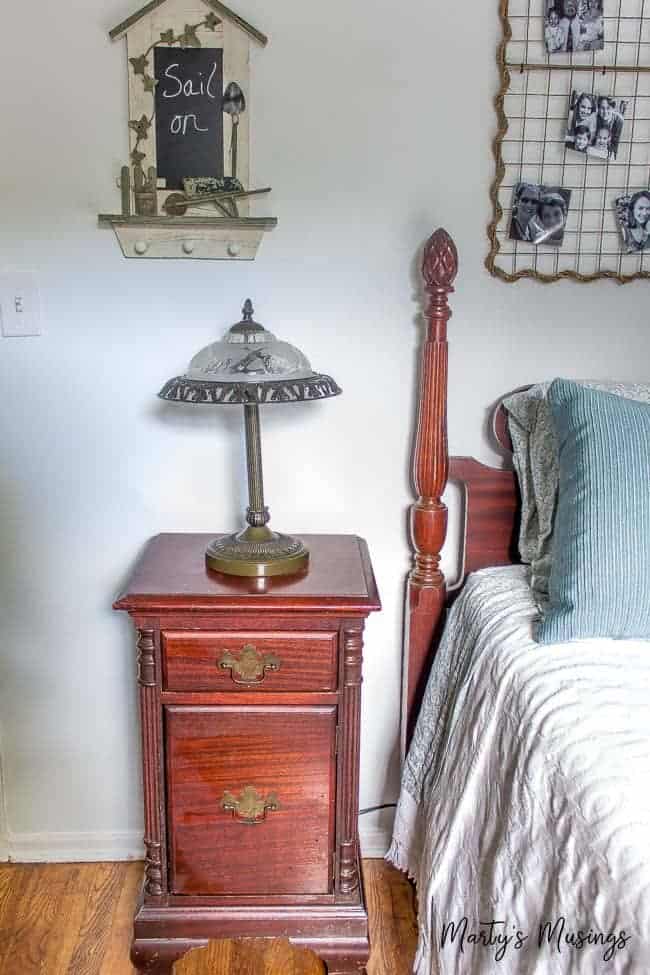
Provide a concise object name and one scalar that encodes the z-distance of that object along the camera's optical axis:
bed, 0.82
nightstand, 1.26
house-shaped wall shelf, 1.45
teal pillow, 1.16
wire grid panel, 1.47
